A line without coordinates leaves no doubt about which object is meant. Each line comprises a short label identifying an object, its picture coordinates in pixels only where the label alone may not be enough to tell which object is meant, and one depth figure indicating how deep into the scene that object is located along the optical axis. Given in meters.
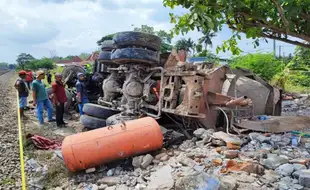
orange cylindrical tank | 4.45
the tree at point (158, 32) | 33.78
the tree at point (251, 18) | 2.56
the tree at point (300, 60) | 17.08
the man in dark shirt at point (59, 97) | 7.87
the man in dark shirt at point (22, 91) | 8.96
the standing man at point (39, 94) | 8.00
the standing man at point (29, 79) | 15.45
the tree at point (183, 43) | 56.47
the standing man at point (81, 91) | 8.52
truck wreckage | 4.57
